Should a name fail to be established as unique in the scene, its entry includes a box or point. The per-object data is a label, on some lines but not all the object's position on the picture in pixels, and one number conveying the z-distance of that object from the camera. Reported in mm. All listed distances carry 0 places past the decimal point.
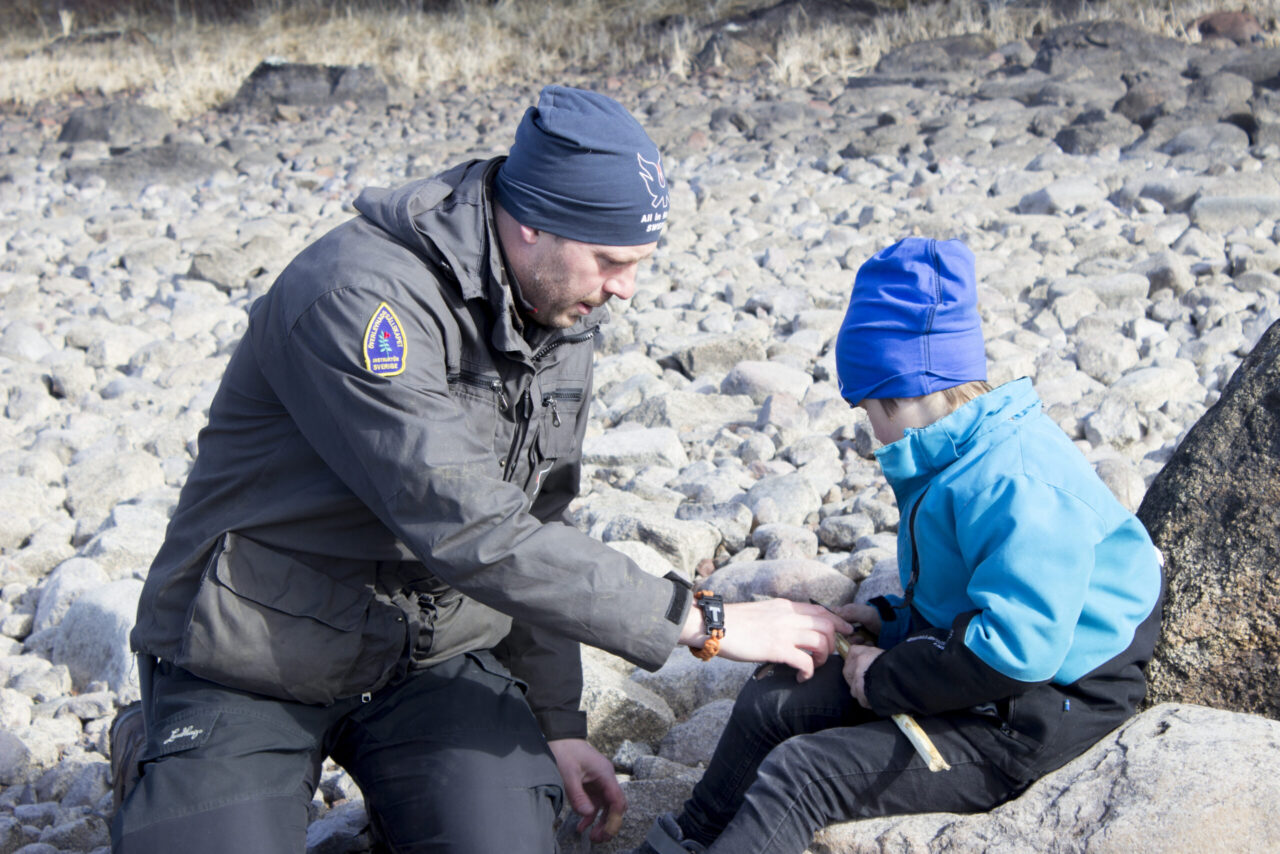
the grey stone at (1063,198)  7469
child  2082
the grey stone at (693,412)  4887
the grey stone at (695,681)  3139
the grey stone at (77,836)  2668
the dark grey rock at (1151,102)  9477
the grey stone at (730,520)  3805
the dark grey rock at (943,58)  12617
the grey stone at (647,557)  3541
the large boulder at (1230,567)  2443
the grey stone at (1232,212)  6637
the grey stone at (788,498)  3910
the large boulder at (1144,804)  2002
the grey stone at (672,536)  3666
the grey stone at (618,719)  3033
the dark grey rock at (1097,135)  8953
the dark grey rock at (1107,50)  11688
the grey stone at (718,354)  5500
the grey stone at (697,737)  2898
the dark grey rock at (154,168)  10191
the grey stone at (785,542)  3568
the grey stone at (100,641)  3318
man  2166
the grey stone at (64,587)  3635
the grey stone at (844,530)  3689
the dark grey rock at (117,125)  12211
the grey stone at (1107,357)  4957
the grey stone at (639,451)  4492
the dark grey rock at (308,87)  14242
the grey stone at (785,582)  3240
